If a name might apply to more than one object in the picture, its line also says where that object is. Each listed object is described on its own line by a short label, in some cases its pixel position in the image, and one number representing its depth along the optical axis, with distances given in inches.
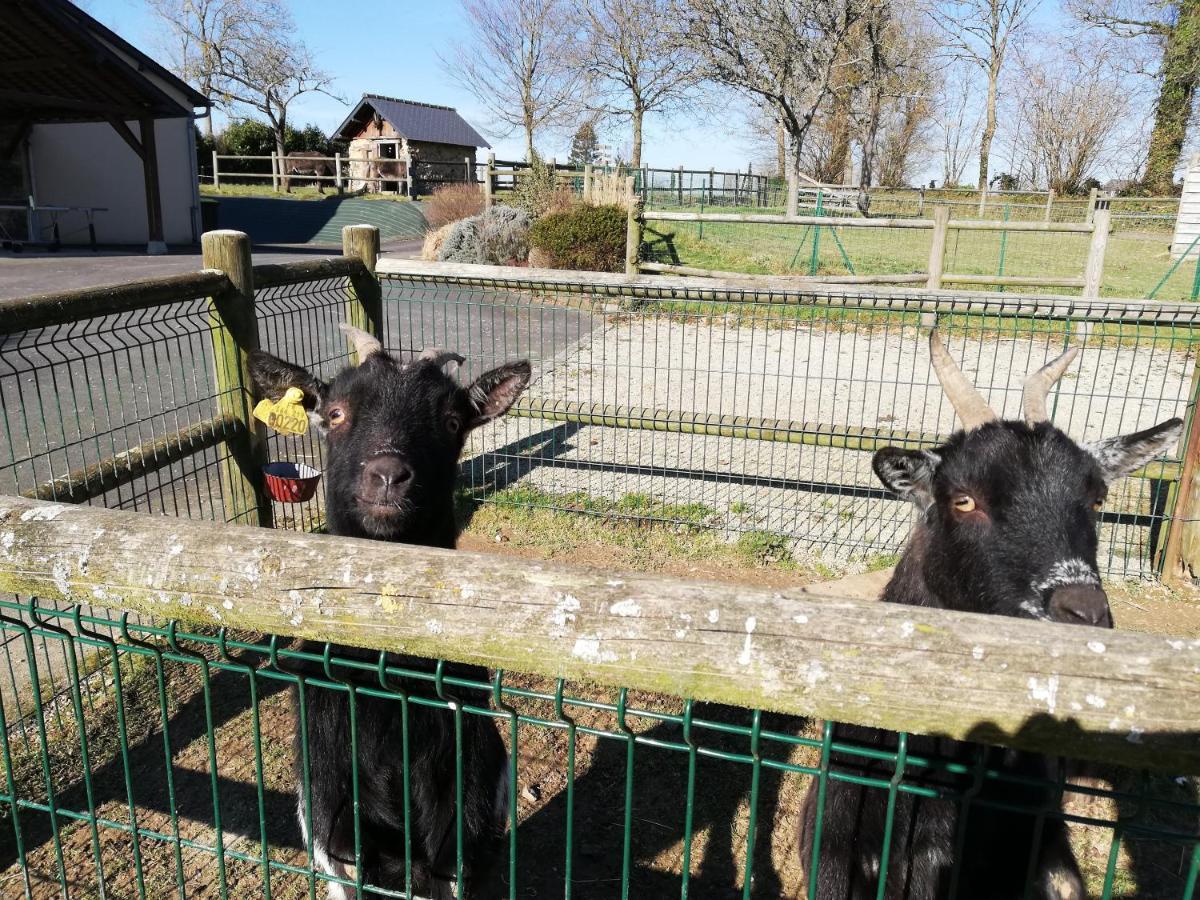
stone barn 1908.2
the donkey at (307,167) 1852.1
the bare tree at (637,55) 1445.6
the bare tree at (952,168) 2020.2
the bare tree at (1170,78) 1328.7
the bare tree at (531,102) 1743.4
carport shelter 816.9
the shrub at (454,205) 990.4
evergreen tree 1943.3
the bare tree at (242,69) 2121.1
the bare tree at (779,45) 1191.6
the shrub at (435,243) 811.4
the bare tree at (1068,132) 1635.1
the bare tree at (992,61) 1508.4
